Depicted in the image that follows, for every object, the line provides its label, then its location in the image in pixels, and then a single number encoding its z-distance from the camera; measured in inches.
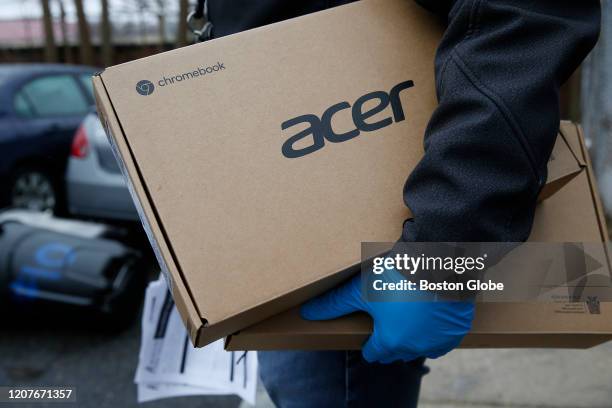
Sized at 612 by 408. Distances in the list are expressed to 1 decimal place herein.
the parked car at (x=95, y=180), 164.2
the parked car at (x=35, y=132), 180.7
